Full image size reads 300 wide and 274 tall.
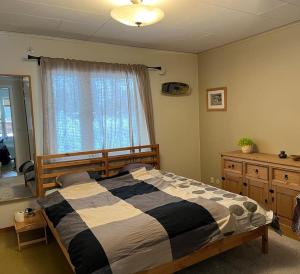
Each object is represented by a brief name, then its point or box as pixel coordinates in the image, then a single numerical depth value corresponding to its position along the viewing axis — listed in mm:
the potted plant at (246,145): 3678
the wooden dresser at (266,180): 2932
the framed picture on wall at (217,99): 4199
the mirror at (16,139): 3275
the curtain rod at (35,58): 3300
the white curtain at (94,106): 3467
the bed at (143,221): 1854
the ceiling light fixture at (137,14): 2061
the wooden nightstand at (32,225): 2887
